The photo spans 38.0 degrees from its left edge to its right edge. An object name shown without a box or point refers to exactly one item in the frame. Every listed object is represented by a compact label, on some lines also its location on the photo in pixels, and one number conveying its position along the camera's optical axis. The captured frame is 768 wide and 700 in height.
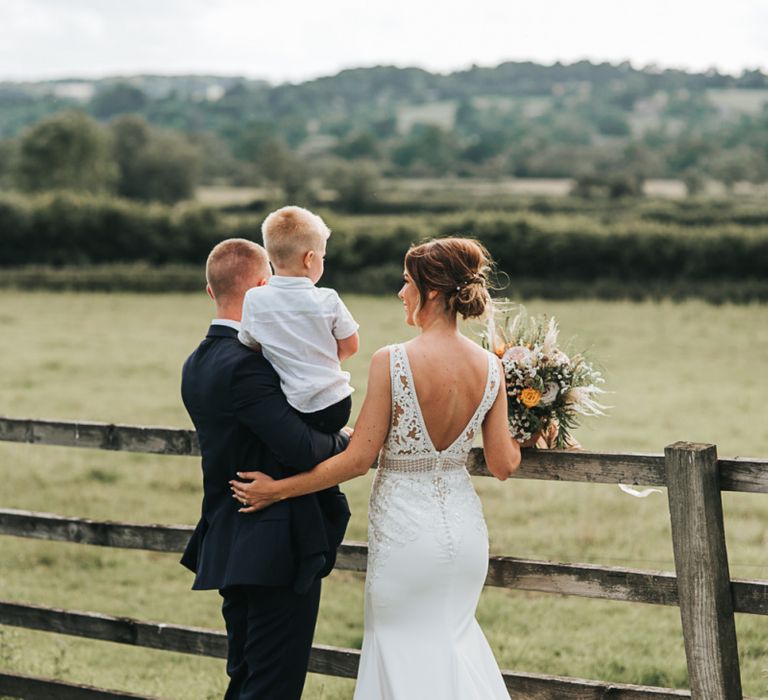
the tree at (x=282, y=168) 99.25
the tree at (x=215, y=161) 121.38
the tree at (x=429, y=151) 124.12
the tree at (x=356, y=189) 80.00
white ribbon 4.32
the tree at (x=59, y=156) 107.25
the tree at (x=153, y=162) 110.25
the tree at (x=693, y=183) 85.75
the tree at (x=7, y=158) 114.20
